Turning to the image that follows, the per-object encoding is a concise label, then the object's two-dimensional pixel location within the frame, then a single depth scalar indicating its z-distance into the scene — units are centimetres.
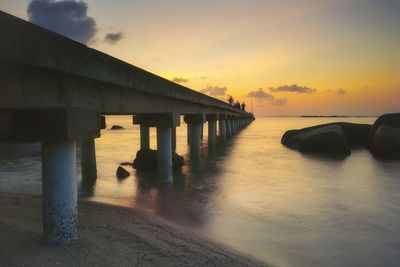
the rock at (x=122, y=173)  1502
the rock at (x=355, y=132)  3266
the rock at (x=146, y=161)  1617
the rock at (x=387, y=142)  2467
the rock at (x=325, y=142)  2569
